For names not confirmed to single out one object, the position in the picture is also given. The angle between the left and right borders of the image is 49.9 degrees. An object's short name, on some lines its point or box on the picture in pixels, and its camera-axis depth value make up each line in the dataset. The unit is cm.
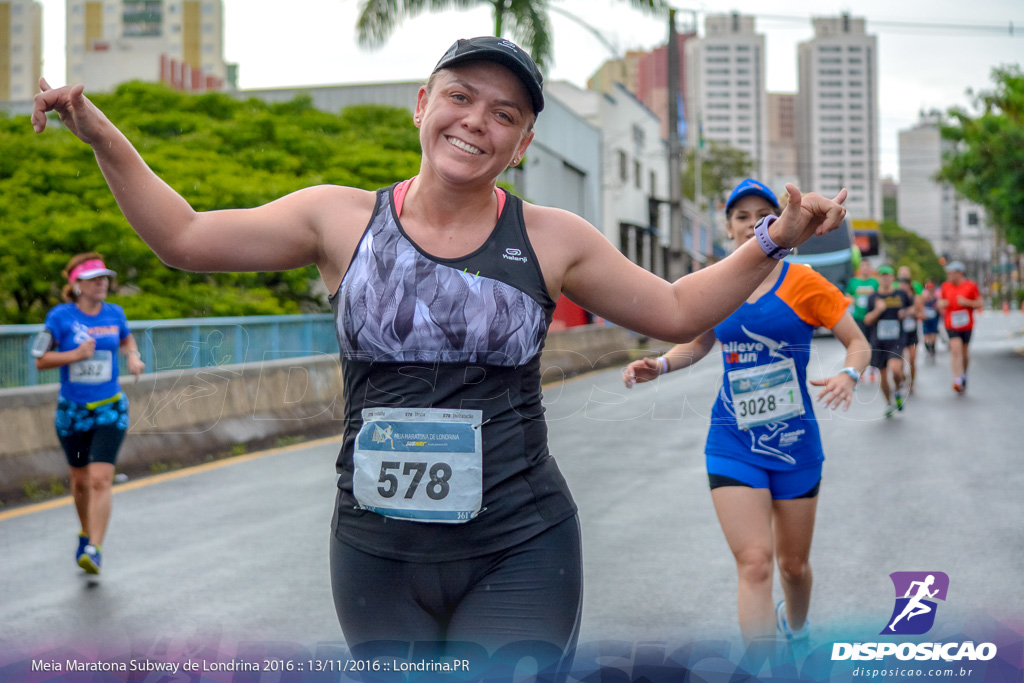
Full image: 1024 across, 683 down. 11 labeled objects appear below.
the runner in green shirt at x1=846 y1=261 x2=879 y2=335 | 1265
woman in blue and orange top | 412
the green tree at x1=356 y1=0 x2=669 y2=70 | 2080
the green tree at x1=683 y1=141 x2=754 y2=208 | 6359
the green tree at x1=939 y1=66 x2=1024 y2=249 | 2438
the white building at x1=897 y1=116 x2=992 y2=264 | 5422
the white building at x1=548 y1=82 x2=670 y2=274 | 3941
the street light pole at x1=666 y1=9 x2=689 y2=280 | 1923
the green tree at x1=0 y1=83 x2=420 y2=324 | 1379
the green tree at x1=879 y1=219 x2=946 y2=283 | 5920
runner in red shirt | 1603
